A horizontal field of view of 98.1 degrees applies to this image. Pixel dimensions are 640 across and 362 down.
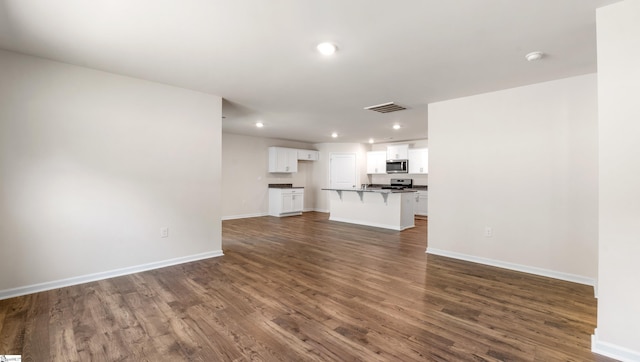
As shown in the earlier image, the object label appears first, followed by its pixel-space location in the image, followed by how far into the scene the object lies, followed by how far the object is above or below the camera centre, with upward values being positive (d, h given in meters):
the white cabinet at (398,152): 8.80 +0.92
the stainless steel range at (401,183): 9.14 -0.08
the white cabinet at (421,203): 8.51 -0.69
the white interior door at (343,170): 9.62 +0.36
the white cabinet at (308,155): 9.12 +0.87
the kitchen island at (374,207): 6.44 -0.66
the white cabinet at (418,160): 8.51 +0.62
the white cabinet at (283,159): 8.51 +0.67
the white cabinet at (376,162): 9.48 +0.65
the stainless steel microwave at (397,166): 8.76 +0.47
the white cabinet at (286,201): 8.38 -0.63
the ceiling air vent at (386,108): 4.55 +1.24
